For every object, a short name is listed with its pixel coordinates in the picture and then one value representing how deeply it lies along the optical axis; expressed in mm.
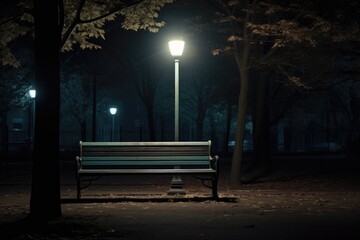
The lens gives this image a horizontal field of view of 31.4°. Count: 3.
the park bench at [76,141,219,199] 14219
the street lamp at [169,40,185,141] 15547
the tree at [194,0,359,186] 16609
